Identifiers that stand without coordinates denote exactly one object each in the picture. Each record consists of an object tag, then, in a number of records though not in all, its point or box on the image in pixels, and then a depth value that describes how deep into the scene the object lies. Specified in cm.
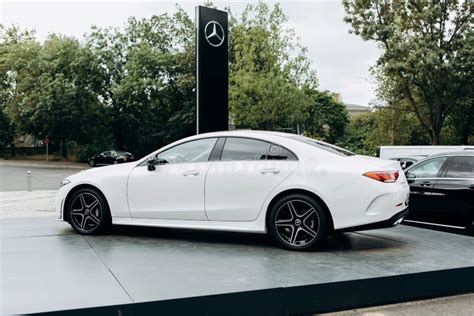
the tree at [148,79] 4128
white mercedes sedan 534
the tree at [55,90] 4138
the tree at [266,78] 3300
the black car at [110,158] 3944
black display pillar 962
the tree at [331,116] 6669
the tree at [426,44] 2811
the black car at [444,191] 775
